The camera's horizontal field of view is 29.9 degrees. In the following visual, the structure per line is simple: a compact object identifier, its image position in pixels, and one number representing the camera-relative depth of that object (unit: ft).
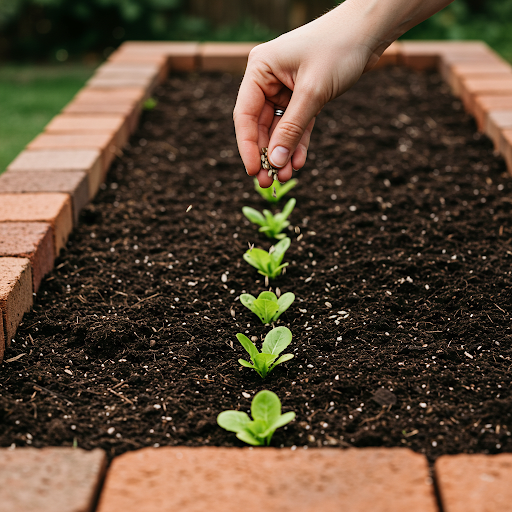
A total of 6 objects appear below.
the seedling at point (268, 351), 2.47
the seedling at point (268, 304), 2.63
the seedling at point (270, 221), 3.10
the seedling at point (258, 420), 2.26
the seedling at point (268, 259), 2.84
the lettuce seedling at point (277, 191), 3.32
